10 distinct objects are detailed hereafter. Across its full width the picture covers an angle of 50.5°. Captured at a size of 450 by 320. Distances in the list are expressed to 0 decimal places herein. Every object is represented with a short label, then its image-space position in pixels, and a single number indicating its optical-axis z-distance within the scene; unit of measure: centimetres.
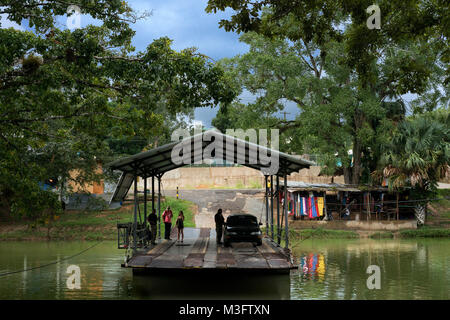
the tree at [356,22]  1199
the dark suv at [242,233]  1816
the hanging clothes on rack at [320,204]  3259
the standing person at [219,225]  1903
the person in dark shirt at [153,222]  1947
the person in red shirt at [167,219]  2103
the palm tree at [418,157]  3072
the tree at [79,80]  1273
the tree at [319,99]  3067
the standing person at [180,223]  2064
